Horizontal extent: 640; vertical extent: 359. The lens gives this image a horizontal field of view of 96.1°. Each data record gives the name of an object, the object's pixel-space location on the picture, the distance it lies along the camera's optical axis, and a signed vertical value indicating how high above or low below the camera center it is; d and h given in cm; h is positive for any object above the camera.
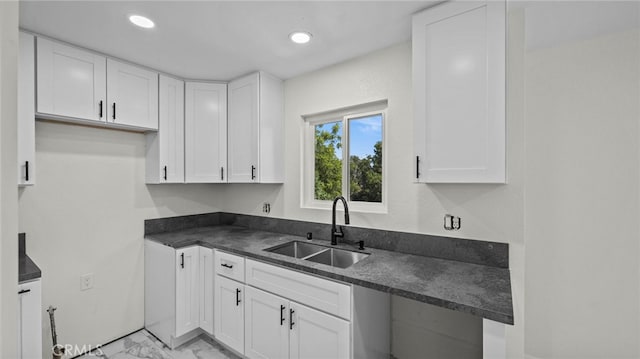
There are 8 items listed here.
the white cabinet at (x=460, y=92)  149 +47
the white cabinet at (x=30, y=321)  152 -77
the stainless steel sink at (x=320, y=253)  209 -57
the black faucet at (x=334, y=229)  213 -39
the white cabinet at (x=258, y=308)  161 -87
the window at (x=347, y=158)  228 +18
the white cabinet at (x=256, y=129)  252 +45
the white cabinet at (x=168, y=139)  251 +36
